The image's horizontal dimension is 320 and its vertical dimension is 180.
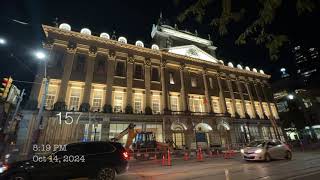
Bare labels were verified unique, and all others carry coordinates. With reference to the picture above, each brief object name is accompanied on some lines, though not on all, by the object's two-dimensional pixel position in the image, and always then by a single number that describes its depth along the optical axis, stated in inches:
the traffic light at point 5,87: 409.7
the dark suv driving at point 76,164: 256.2
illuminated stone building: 828.0
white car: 465.7
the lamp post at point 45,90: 494.3
